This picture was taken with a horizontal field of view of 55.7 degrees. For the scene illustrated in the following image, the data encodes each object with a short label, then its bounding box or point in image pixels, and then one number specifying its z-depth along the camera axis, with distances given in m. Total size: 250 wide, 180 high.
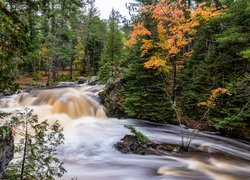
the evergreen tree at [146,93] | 13.39
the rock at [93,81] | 22.73
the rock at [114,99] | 14.19
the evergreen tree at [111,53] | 19.14
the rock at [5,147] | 3.34
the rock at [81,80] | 26.41
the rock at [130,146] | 8.28
